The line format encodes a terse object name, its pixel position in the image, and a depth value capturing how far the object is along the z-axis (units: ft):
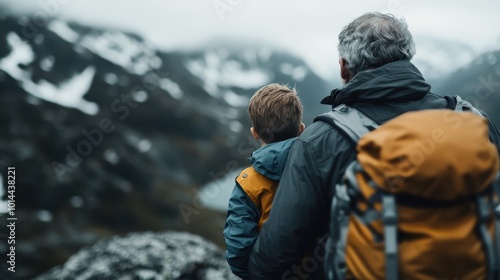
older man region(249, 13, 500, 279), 8.28
